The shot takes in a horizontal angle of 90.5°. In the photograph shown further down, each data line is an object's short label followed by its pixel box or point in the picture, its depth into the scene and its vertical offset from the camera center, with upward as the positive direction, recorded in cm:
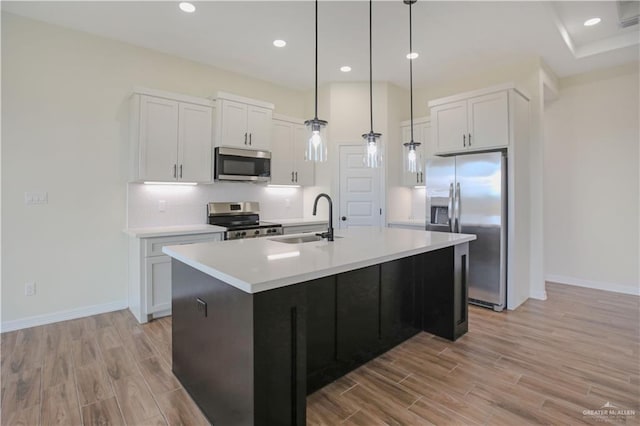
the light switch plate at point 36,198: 316 +15
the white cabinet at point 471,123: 367 +111
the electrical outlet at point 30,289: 317 -77
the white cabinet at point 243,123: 401 +119
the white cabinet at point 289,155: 475 +89
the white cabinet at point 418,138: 491 +121
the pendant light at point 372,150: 266 +54
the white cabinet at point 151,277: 322 -67
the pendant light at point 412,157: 293 +52
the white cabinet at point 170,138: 348 +87
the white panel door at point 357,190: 502 +37
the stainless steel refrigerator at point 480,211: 364 +3
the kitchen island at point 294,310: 150 -63
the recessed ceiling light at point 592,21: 350 +214
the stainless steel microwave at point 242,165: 402 +64
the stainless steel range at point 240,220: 393 -11
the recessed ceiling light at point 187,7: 297 +196
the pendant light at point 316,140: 245 +57
